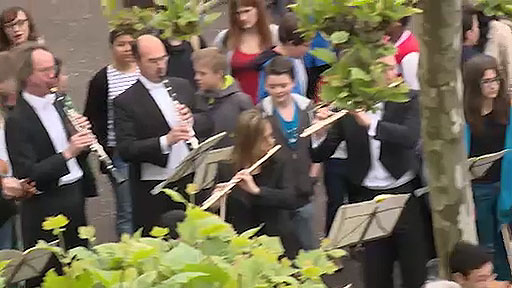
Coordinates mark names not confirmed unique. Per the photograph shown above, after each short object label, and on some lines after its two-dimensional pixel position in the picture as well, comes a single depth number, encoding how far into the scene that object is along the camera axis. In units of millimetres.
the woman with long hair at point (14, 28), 14000
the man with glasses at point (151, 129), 11086
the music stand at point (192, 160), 10477
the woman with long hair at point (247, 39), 13570
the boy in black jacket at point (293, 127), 10984
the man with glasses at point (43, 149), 10367
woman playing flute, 10430
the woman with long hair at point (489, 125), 11180
